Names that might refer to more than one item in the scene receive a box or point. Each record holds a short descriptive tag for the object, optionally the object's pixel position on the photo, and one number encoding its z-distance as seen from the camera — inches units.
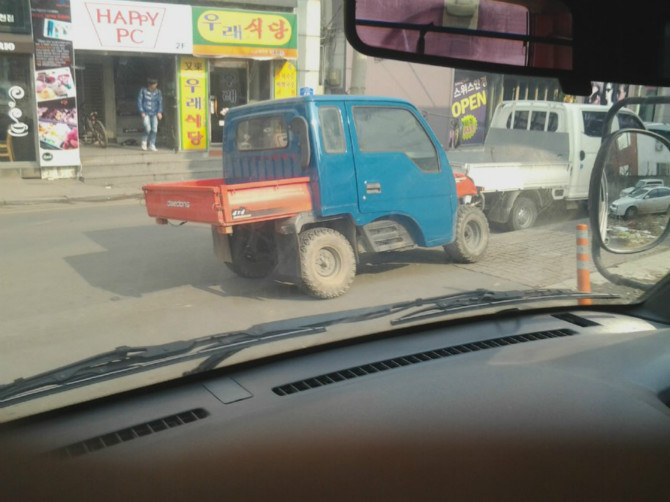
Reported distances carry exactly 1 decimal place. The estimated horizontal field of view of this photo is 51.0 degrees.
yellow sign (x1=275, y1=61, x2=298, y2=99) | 673.6
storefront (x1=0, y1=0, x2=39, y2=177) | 536.1
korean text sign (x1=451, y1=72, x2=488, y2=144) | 342.6
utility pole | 282.5
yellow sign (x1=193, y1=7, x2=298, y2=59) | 628.7
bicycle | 641.6
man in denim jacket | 620.4
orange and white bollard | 183.6
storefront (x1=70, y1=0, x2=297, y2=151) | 603.5
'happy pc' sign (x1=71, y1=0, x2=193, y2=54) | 567.2
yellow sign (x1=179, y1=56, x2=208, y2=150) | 644.1
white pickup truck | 303.6
